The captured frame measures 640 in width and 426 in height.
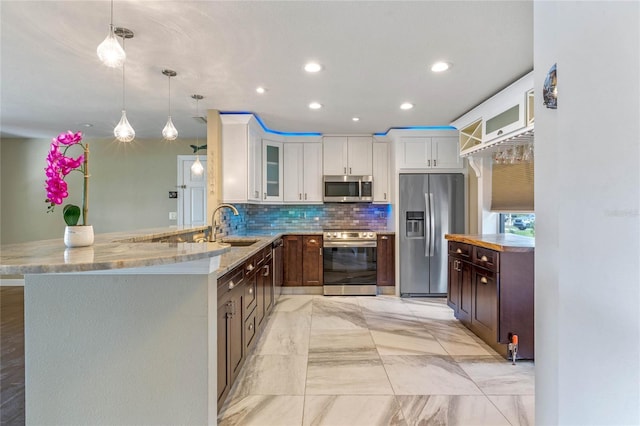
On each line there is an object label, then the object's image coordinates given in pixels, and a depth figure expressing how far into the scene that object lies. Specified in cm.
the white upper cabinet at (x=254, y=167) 392
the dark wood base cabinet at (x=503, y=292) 246
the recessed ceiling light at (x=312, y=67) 249
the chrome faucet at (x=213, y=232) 260
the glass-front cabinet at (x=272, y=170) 444
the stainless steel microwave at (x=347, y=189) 465
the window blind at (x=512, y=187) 318
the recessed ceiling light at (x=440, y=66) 249
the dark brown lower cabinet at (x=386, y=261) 449
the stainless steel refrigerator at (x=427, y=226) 431
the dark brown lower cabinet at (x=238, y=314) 180
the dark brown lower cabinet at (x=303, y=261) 446
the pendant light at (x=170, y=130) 265
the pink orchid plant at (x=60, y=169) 131
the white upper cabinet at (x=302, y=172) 474
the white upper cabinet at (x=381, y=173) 473
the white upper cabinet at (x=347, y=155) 475
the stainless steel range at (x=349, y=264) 440
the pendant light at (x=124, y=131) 229
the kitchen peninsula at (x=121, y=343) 139
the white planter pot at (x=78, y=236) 138
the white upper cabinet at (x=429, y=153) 436
